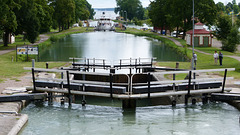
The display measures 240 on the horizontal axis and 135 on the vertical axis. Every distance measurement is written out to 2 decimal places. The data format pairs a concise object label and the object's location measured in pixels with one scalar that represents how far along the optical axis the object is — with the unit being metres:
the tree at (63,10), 109.81
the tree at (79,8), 140.38
